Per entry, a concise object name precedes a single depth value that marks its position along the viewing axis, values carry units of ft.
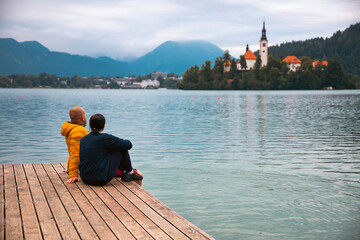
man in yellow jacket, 22.08
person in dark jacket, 20.53
